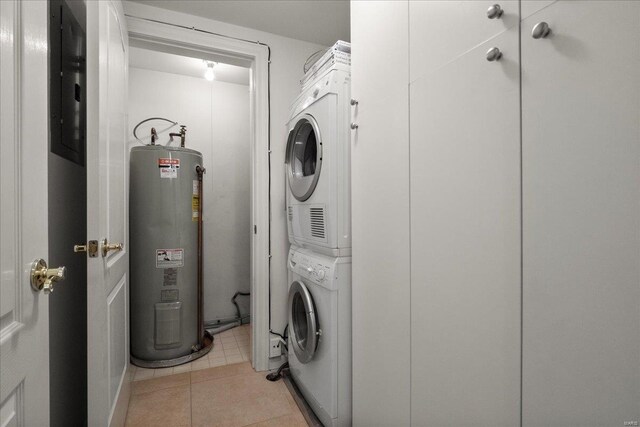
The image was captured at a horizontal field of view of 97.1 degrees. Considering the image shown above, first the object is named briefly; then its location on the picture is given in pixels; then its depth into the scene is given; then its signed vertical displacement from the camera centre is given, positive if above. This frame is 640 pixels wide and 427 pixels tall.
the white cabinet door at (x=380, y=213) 1.00 -0.01
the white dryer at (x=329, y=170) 1.36 +0.20
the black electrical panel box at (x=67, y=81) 1.05 +0.53
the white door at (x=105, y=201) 0.97 +0.04
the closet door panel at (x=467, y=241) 0.66 -0.08
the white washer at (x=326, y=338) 1.34 -0.62
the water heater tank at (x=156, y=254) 2.08 -0.32
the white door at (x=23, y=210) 0.50 +0.00
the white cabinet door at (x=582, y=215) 0.49 -0.01
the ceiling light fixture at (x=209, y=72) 2.52 +1.28
